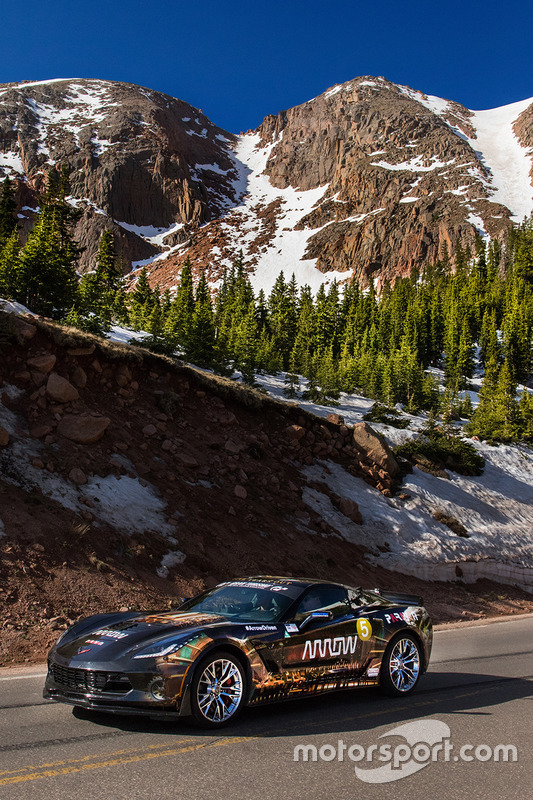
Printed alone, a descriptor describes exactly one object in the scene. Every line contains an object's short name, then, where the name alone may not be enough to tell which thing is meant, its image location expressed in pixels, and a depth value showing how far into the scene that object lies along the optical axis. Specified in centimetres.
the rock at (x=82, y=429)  1328
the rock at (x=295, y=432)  1934
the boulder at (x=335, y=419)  2149
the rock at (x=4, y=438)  1182
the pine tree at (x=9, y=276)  2789
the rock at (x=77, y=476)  1219
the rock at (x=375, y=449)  2078
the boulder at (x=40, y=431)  1275
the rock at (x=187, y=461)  1515
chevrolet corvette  481
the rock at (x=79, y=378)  1491
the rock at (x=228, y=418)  1783
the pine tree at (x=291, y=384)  4041
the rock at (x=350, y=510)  1778
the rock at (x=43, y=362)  1409
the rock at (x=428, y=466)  2283
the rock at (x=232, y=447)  1683
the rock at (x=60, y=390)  1386
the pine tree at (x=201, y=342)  3803
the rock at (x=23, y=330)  1411
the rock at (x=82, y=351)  1520
